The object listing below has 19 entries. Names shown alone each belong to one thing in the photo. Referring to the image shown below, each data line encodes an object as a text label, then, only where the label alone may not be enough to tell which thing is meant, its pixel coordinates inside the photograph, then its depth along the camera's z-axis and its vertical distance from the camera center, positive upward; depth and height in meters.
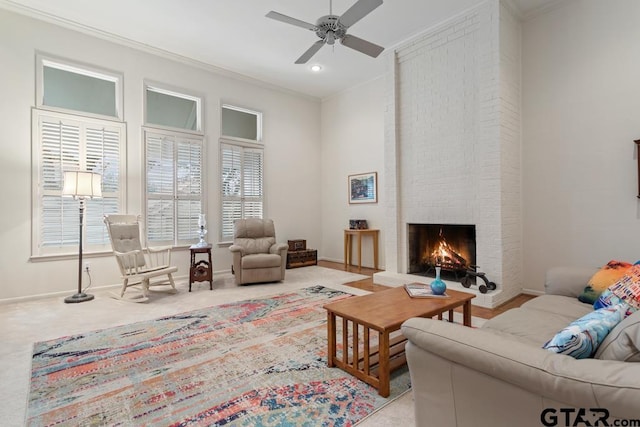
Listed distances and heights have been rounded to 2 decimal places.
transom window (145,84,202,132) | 4.89 +1.86
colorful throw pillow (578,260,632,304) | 2.10 -0.45
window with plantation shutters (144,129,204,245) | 4.82 +0.54
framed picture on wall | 5.89 +0.61
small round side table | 4.43 -0.76
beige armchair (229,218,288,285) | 4.56 -0.55
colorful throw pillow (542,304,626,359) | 1.07 -0.43
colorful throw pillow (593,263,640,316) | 1.63 -0.43
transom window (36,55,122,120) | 4.07 +1.87
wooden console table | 5.75 -0.41
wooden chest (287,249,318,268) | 6.00 -0.81
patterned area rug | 1.71 -1.09
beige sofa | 0.85 -0.53
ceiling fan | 2.62 +1.83
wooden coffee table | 1.86 -0.67
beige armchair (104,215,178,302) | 3.95 -0.47
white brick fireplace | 3.67 +1.05
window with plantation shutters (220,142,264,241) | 5.59 +0.67
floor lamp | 3.76 +0.38
